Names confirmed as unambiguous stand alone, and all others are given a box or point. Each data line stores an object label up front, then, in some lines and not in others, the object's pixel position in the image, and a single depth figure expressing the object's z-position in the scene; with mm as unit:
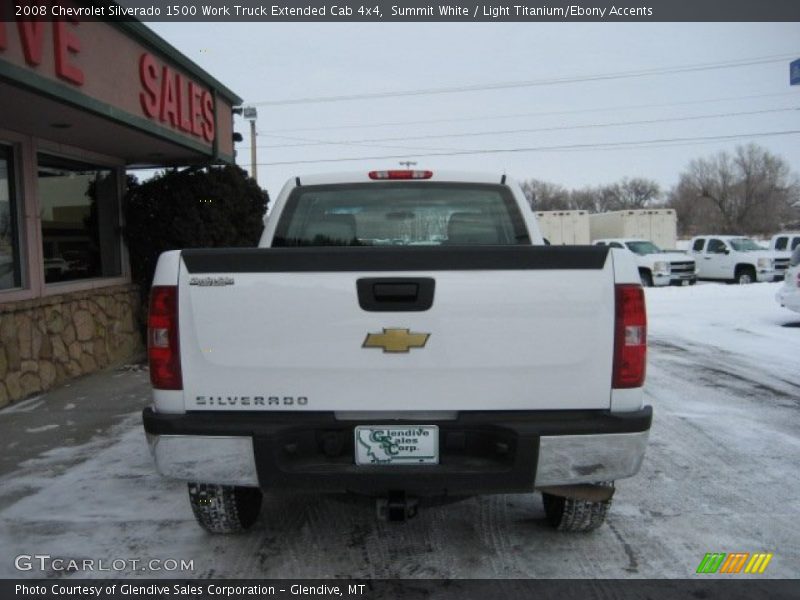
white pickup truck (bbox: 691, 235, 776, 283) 22203
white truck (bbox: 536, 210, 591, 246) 37000
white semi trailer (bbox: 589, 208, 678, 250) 34938
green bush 9727
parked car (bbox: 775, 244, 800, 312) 11797
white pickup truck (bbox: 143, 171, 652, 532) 2850
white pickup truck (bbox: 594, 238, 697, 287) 22094
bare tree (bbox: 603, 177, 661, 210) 110375
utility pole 30392
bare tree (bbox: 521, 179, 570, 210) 105750
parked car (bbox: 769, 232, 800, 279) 22312
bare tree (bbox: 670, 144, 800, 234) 71312
